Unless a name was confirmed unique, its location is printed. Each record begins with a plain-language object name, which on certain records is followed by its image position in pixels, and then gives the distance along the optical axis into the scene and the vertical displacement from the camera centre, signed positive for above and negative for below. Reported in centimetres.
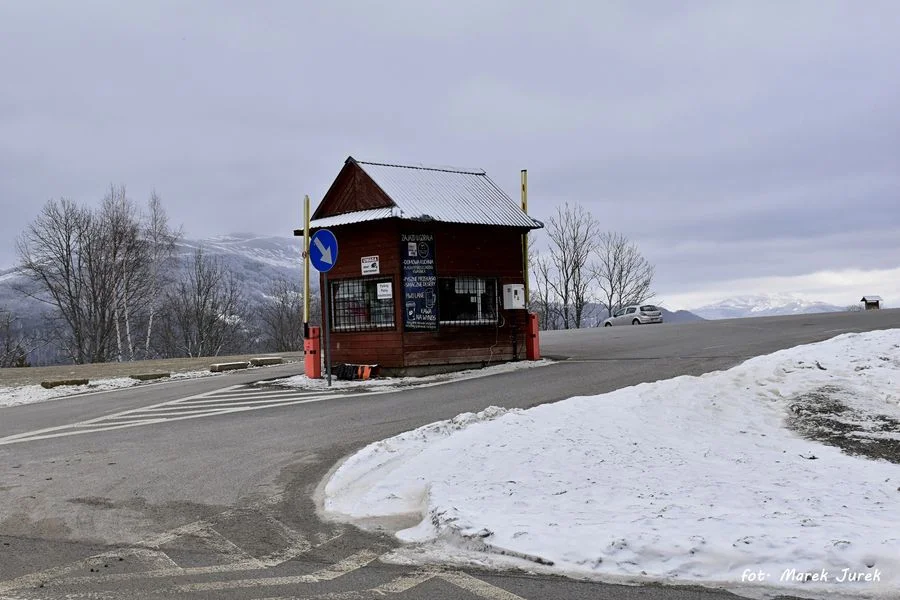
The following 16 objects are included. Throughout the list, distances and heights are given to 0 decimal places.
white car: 4709 +30
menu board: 1733 +109
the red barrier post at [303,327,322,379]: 1797 -54
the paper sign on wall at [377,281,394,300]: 1723 +90
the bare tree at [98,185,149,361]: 5047 +548
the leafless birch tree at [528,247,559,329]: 8219 +213
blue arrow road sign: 1513 +172
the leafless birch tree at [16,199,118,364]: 5394 +493
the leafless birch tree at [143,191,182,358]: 5231 +618
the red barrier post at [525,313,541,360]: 1944 -45
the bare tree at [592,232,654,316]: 8369 +445
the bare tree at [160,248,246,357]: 6988 +216
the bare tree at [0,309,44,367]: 5491 +6
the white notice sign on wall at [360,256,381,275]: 1753 +154
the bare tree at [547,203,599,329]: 8106 +505
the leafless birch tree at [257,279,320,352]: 8931 +175
